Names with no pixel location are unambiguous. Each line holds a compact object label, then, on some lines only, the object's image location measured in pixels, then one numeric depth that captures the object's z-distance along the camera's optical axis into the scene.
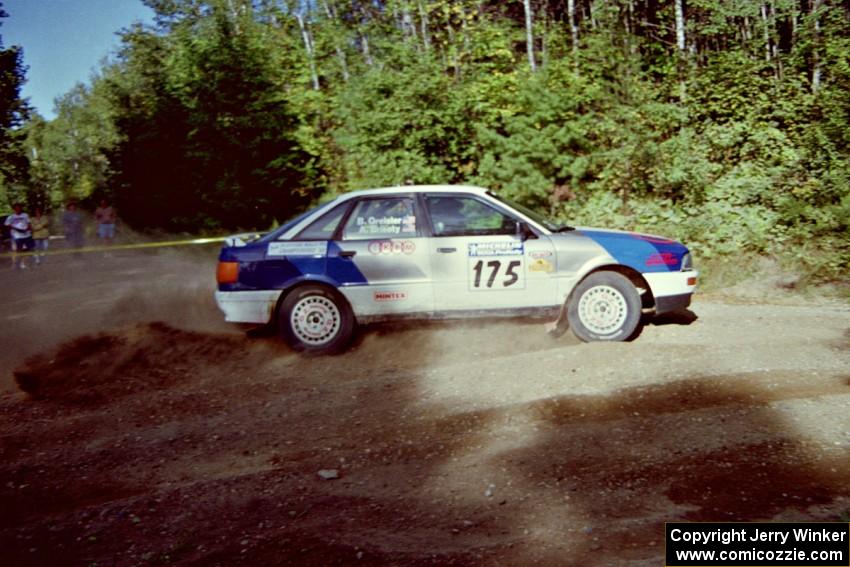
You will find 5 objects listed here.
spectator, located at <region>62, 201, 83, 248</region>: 20.77
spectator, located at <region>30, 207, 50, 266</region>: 20.52
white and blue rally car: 7.20
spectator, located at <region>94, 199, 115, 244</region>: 20.89
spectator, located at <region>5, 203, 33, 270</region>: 18.77
